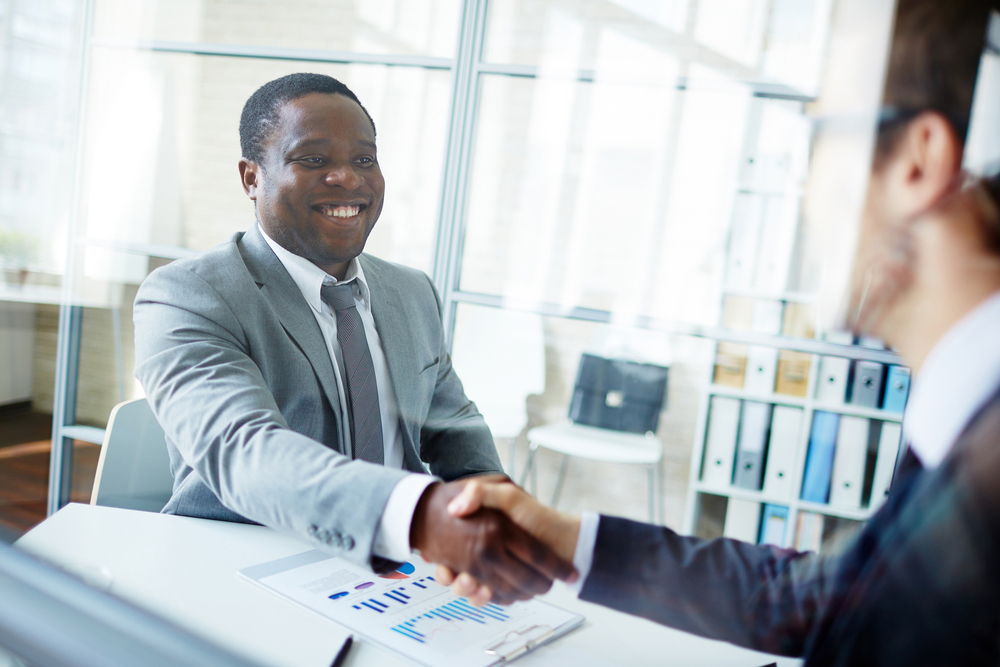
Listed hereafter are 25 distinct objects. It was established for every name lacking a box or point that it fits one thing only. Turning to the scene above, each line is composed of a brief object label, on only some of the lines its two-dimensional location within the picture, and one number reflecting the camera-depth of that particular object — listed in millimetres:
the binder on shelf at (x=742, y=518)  2334
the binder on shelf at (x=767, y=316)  2174
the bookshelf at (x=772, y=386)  2072
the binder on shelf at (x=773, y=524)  2262
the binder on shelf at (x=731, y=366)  2346
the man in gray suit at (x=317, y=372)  716
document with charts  664
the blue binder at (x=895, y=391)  1952
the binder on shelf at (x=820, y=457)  2145
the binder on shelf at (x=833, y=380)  2064
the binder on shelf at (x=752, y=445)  2307
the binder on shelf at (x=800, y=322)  2035
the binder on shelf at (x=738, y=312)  2266
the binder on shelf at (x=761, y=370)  2285
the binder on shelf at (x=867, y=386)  1990
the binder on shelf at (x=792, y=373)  2210
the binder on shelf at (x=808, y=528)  2109
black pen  625
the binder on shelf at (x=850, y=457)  2027
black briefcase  2443
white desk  642
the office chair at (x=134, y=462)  1134
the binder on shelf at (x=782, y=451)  2221
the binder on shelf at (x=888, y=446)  1986
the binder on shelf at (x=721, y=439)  2354
